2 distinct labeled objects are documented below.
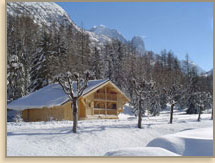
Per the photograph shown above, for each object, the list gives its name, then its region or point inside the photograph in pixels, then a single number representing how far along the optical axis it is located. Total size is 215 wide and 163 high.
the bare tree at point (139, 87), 20.28
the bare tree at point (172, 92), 24.92
